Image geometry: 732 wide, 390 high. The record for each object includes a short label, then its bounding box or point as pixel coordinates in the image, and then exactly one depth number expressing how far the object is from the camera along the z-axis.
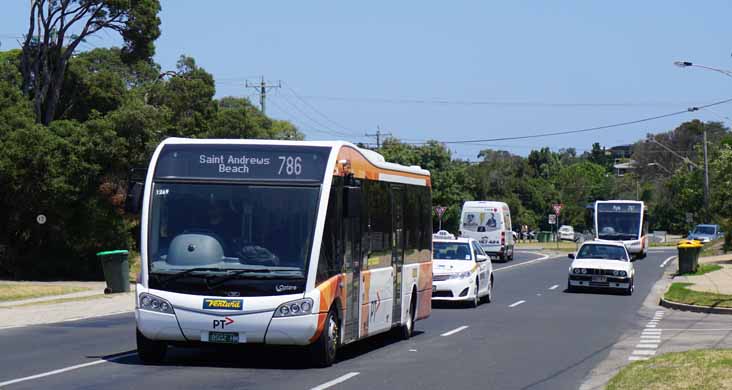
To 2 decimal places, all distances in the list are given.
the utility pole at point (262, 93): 85.64
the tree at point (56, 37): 44.78
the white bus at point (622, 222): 55.03
